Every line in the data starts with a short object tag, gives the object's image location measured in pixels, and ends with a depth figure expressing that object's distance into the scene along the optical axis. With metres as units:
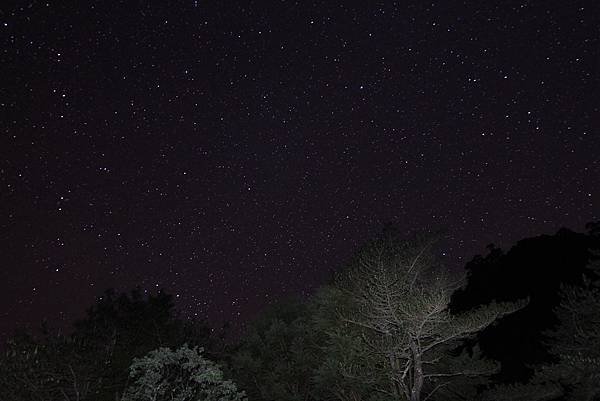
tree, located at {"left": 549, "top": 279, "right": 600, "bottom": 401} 15.46
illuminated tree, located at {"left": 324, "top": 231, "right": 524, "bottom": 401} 16.88
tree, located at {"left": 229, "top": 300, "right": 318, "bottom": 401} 24.27
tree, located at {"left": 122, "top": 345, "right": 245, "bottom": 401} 15.31
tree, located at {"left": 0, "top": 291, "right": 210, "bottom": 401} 19.52
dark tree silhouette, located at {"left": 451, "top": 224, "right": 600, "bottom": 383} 28.67
